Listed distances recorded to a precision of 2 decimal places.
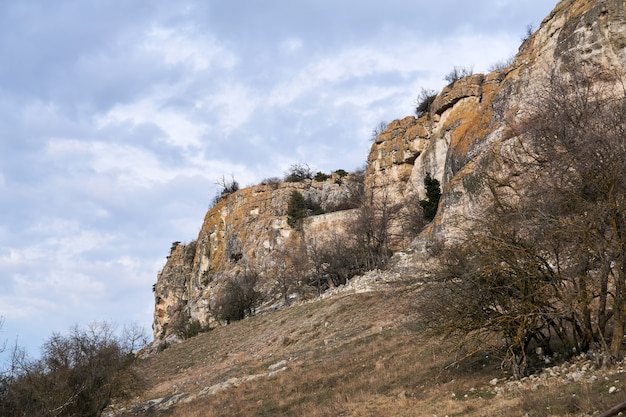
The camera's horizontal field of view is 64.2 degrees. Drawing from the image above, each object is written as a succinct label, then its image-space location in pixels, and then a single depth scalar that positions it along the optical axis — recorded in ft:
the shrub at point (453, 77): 196.08
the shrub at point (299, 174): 284.90
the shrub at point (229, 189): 288.37
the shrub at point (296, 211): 227.61
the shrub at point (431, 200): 162.91
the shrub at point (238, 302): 178.50
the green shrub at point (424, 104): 212.43
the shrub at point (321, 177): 286.25
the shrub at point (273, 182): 258.98
